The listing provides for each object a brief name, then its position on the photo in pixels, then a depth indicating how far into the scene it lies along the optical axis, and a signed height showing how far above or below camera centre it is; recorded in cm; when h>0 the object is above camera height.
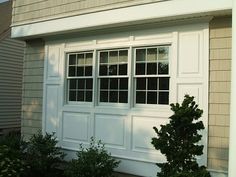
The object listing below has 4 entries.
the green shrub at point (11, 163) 493 -143
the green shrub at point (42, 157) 571 -149
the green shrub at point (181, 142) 373 -71
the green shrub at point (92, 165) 485 -140
